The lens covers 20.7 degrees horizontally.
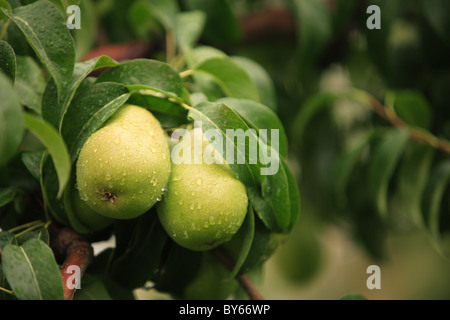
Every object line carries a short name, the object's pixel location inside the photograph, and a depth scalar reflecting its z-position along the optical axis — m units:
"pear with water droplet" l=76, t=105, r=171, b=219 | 0.78
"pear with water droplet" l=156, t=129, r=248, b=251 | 0.80
